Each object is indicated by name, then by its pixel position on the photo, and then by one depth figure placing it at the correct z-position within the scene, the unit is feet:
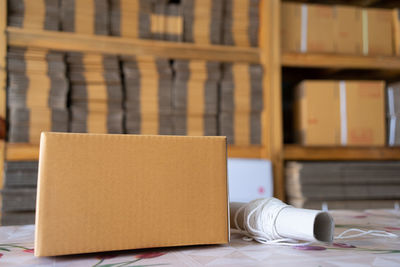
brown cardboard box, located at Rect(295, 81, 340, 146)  6.60
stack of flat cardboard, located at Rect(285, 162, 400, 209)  6.46
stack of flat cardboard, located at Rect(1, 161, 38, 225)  5.56
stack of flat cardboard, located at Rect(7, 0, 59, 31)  5.91
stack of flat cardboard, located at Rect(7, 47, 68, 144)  5.78
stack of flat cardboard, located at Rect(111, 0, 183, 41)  6.31
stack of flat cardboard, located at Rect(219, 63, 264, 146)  6.50
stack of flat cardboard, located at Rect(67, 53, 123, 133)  6.02
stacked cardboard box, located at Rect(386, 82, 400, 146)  6.88
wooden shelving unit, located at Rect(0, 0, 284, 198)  5.94
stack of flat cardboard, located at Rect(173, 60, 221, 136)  6.34
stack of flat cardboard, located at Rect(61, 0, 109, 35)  6.09
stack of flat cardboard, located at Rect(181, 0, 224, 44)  6.54
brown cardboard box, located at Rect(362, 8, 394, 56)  7.13
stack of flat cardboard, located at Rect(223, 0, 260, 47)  6.72
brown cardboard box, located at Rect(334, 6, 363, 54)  7.03
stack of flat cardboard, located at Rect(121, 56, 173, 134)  6.19
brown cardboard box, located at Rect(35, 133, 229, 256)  1.84
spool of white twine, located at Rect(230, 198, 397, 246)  1.93
